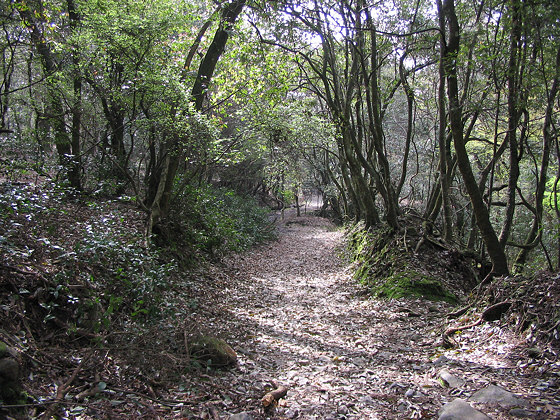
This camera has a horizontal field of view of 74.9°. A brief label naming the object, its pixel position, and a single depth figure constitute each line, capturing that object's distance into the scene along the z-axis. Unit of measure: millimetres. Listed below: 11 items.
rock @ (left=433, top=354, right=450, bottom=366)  4496
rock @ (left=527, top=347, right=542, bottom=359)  3986
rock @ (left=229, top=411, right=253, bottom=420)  3257
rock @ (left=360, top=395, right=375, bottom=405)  3730
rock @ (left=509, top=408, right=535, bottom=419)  2992
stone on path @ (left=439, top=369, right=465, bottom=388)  3797
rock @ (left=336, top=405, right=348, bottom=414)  3553
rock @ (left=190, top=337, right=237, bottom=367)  4348
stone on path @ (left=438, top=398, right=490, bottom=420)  3016
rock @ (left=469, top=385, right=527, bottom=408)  3195
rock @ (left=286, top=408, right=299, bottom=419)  3463
